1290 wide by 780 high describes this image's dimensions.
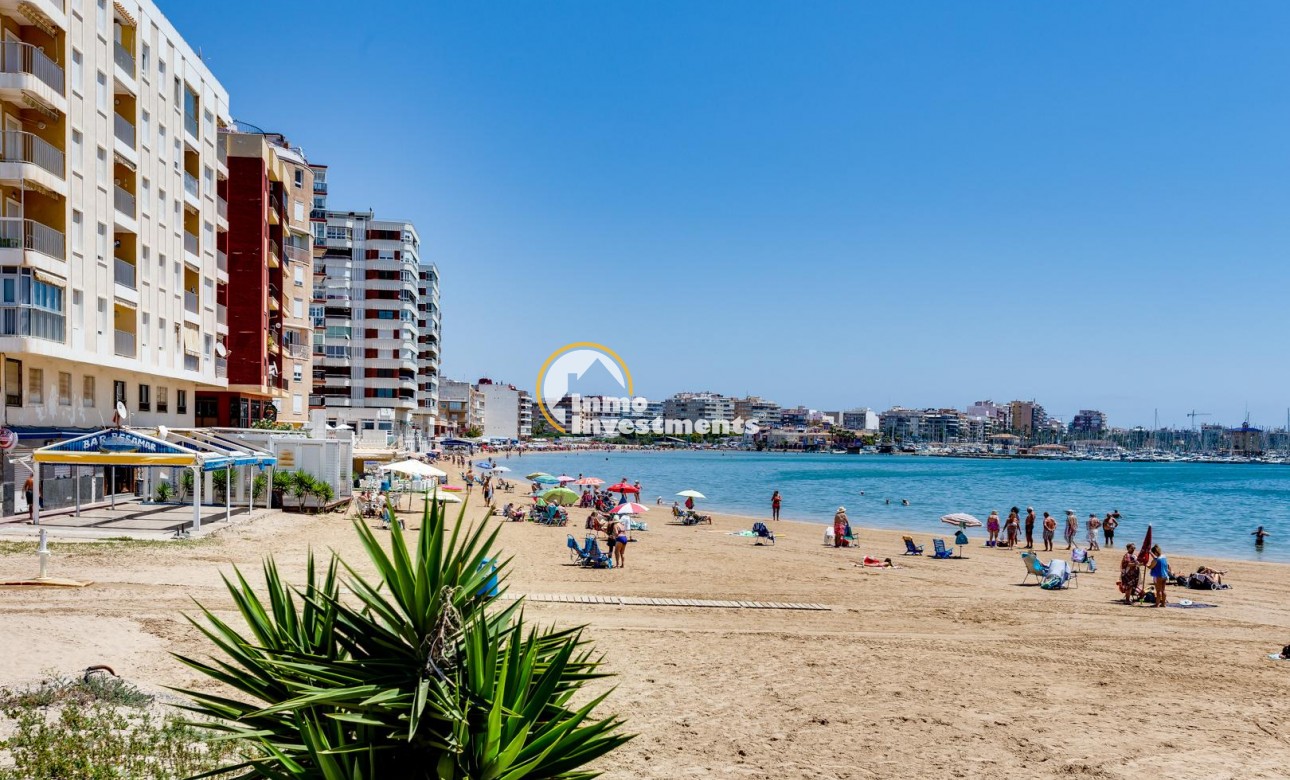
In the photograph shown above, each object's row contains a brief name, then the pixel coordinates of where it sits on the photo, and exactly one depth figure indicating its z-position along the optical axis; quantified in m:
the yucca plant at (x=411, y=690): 4.14
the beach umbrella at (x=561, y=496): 36.28
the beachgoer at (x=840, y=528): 30.66
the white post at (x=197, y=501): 22.42
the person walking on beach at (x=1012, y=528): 33.59
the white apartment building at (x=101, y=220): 23.64
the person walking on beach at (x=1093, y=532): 32.31
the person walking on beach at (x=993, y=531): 33.66
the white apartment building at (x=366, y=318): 81.31
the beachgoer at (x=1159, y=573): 19.42
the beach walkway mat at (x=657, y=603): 17.30
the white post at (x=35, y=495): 22.12
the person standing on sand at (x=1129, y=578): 19.83
